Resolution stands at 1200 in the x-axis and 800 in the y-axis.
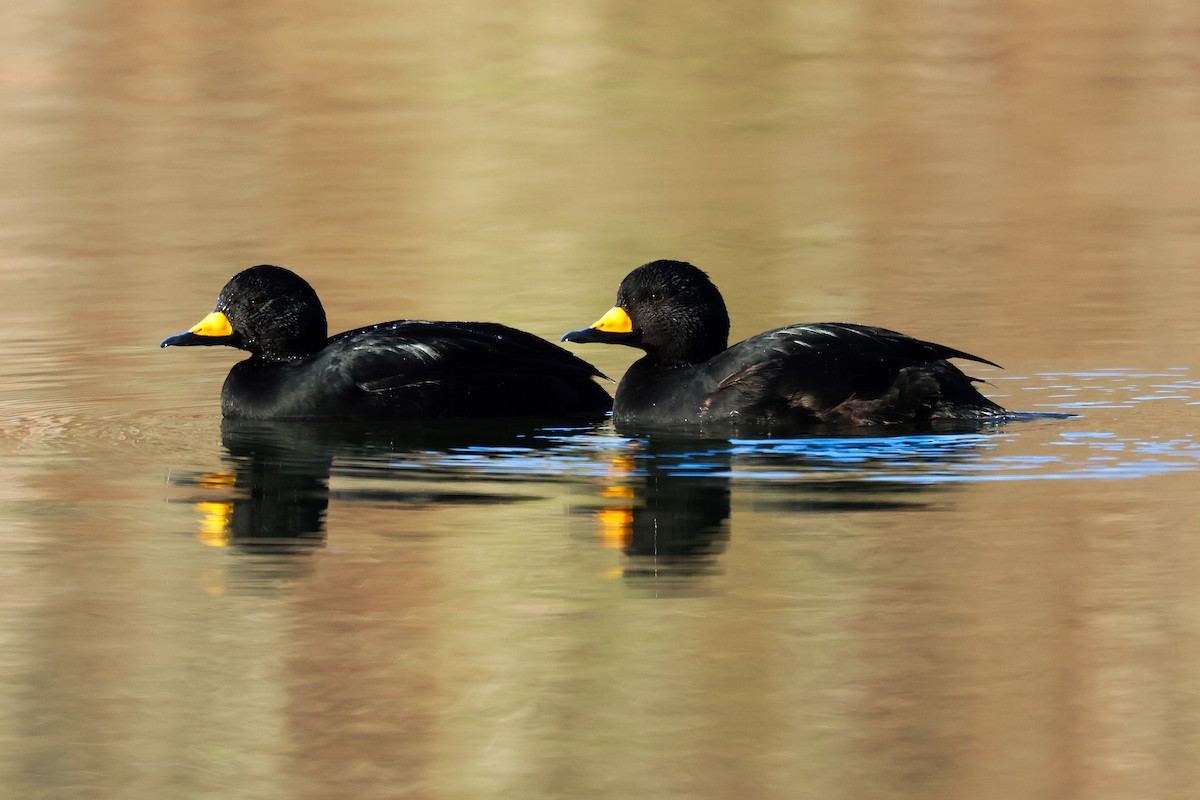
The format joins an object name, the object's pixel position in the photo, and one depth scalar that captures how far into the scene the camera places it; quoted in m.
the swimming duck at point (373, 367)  10.83
